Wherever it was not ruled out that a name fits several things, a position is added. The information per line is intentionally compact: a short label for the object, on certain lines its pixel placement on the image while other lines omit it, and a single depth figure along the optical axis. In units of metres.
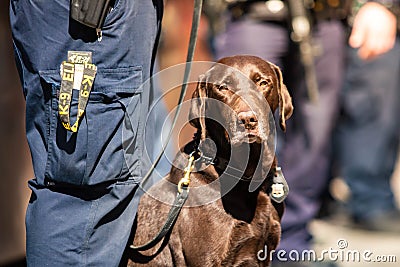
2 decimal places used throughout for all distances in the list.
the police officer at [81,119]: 5.61
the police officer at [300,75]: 8.51
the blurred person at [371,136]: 11.35
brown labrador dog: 5.93
